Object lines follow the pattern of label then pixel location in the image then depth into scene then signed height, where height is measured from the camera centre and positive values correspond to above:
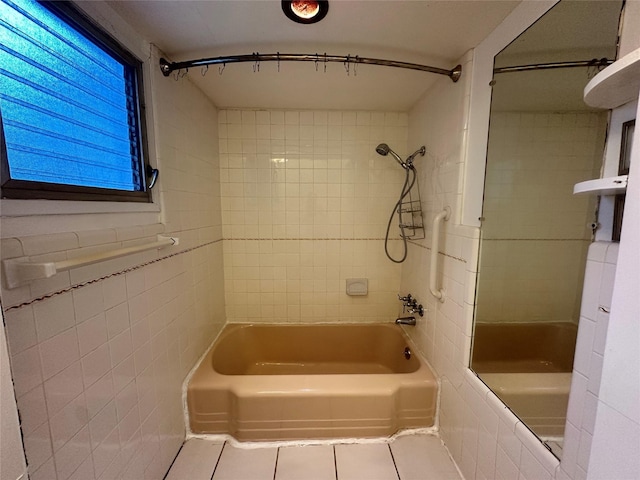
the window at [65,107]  0.71 +0.34
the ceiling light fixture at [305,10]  0.99 +0.78
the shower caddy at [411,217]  1.93 -0.04
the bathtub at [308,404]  1.49 -1.11
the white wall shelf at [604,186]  0.59 +0.07
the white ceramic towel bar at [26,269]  0.63 -0.15
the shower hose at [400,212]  2.03 +0.01
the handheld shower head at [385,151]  2.05 +0.48
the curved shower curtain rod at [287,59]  1.19 +0.70
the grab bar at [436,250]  1.47 -0.22
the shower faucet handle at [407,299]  1.96 -0.66
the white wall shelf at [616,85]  0.55 +0.31
